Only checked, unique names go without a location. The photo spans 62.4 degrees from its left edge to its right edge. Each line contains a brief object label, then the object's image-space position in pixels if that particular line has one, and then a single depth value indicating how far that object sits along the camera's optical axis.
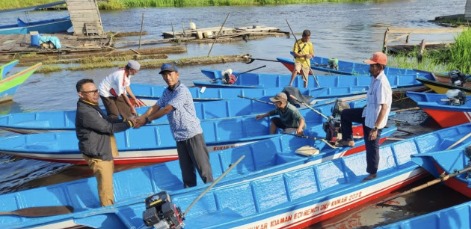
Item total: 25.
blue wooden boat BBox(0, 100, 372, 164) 8.31
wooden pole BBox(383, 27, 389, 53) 17.44
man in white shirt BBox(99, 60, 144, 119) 7.95
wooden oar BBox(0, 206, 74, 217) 5.67
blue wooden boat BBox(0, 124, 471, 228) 5.25
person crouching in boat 7.43
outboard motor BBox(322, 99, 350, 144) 7.37
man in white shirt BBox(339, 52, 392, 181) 5.43
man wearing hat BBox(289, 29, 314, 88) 11.53
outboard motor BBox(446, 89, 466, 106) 9.36
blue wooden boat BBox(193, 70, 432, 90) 12.88
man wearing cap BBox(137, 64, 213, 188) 5.12
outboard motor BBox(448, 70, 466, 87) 10.96
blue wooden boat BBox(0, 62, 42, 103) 14.37
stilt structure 25.34
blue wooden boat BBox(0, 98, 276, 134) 9.64
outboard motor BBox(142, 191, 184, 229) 4.52
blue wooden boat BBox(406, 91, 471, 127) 9.13
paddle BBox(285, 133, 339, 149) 7.18
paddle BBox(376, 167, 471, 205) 5.33
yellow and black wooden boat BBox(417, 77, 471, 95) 10.56
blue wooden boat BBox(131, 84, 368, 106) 11.67
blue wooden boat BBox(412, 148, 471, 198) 6.23
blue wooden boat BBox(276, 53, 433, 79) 14.95
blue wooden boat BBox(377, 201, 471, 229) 4.71
